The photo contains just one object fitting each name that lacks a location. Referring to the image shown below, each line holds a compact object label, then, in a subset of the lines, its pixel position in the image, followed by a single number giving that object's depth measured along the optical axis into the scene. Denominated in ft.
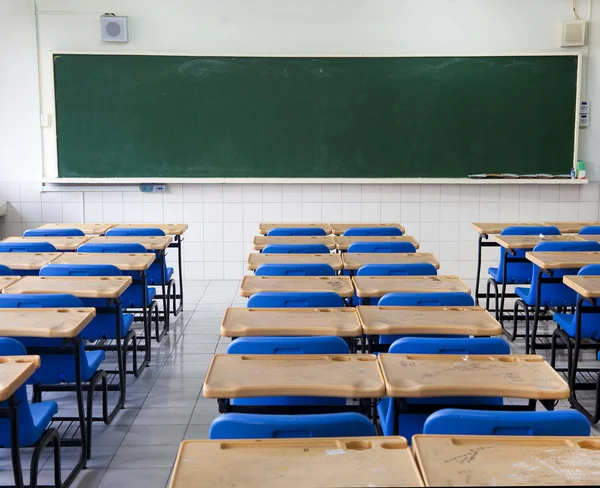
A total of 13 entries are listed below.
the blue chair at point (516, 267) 19.52
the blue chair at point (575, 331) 14.30
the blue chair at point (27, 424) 9.07
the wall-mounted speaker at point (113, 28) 25.50
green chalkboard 25.91
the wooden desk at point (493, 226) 20.61
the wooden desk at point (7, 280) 13.59
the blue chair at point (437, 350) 9.18
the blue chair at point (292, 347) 9.39
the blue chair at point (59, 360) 11.58
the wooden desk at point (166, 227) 21.03
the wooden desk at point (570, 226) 21.45
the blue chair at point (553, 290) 16.79
